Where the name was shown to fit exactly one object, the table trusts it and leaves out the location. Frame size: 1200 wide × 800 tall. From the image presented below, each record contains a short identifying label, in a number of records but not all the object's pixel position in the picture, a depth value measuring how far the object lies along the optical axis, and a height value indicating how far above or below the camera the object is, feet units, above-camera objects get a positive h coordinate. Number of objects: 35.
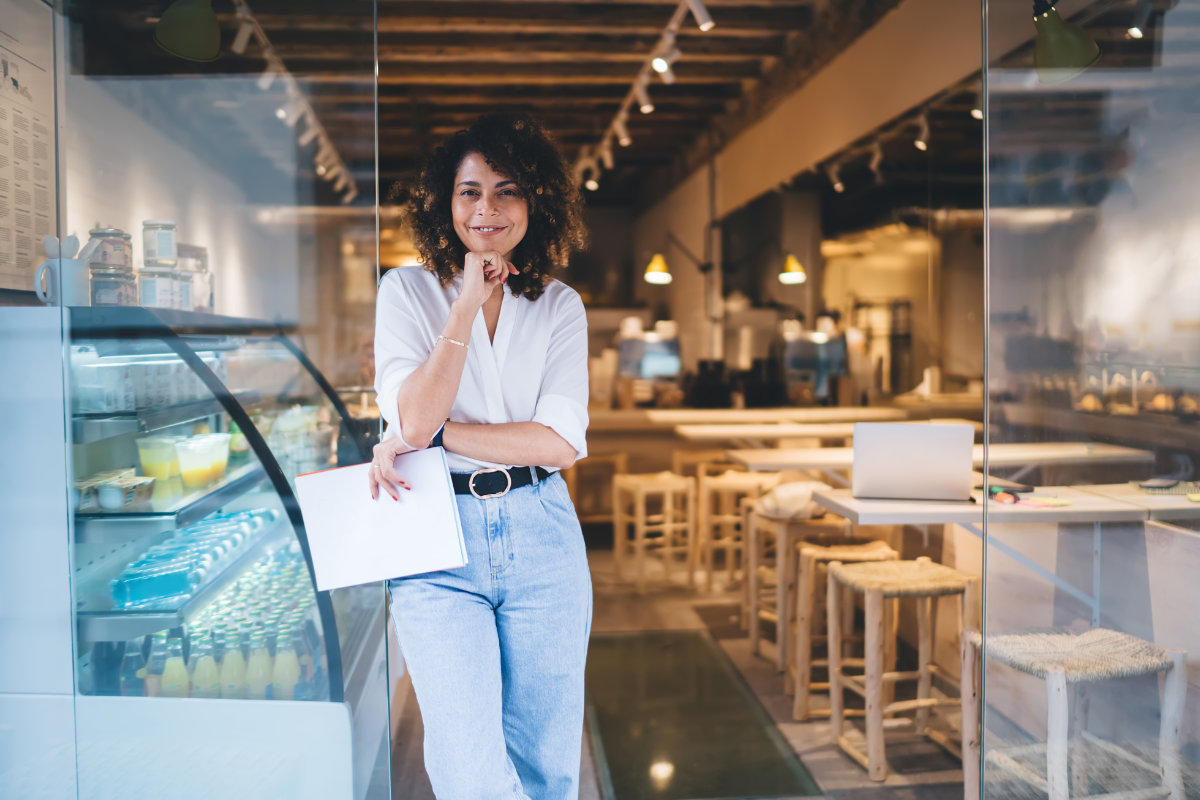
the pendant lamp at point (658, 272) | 29.45 +3.51
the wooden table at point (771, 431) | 17.70 -1.18
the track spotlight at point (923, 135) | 14.29 +3.99
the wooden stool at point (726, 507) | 16.58 -2.69
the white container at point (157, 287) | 6.26 +0.64
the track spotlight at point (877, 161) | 16.37 +4.11
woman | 4.73 -0.38
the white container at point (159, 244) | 6.41 +0.99
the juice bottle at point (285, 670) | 6.72 -2.31
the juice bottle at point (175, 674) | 6.40 -2.21
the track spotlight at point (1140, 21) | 7.31 +2.98
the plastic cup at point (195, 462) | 6.61 -0.67
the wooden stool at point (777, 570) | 12.21 -2.90
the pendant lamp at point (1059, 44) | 7.24 +2.77
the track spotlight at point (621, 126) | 22.20 +6.52
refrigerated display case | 6.18 -1.67
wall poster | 6.09 +1.65
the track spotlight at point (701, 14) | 12.66 +5.32
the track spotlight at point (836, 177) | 18.70 +4.32
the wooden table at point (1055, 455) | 7.41 -0.71
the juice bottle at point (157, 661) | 6.39 -2.11
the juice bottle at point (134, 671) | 6.33 -2.17
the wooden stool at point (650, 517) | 17.15 -2.83
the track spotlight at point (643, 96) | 18.34 +5.93
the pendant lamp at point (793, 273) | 23.43 +2.78
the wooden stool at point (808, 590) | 10.63 -2.75
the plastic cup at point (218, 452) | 6.88 -0.61
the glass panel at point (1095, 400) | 7.26 -0.23
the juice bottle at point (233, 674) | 6.54 -2.26
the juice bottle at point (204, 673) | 6.46 -2.22
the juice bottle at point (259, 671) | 6.63 -2.28
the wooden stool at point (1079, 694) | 7.23 -2.70
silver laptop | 9.72 -0.99
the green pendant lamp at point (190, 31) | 6.75 +2.73
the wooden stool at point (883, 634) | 9.29 -2.94
